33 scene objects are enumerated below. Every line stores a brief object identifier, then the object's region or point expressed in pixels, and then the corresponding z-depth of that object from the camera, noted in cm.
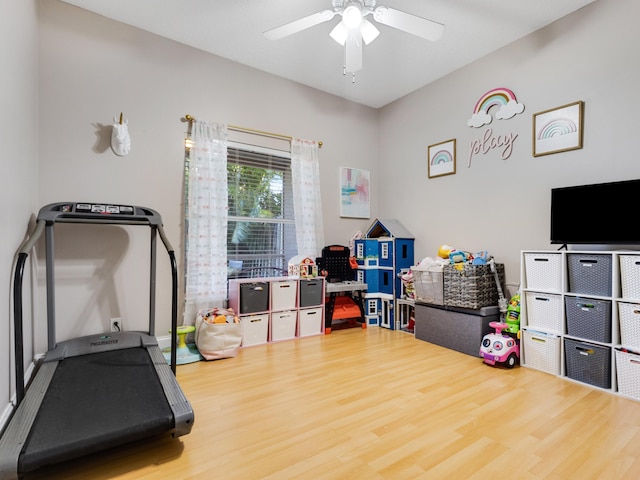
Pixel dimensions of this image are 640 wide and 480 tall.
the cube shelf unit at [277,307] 311
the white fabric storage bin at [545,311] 242
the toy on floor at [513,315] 269
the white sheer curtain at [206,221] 303
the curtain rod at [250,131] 308
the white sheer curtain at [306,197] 369
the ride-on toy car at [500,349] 254
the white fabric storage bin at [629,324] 205
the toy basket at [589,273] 218
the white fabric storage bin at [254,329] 310
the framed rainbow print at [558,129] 260
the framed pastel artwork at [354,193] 417
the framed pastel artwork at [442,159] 356
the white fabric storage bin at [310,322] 344
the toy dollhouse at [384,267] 378
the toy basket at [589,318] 216
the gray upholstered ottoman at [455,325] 282
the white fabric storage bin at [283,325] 328
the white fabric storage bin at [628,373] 202
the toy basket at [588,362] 215
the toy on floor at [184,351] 269
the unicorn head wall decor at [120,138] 264
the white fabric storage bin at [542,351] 241
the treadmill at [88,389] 130
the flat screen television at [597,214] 218
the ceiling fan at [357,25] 217
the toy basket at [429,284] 314
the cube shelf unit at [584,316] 208
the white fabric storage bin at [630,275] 205
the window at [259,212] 342
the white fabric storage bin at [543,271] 242
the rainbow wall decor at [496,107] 302
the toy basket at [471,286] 285
